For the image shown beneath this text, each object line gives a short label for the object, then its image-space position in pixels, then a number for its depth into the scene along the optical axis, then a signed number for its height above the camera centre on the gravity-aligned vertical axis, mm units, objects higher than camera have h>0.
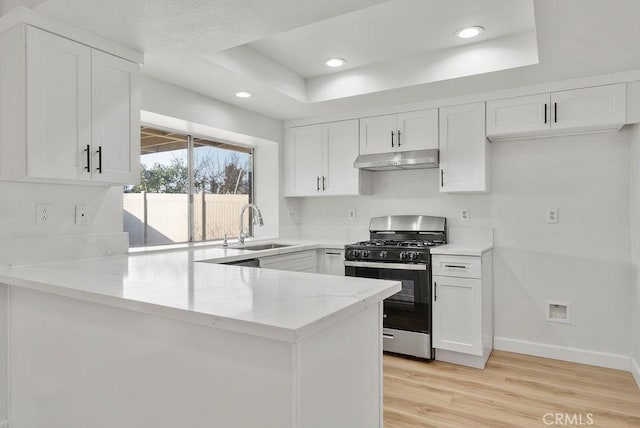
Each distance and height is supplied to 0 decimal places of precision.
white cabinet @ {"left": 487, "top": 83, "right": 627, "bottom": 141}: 2859 +768
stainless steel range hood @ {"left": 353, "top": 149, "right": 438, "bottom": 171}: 3473 +487
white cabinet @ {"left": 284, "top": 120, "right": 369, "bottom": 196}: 3953 +567
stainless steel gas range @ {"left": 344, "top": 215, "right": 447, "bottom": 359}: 3232 -550
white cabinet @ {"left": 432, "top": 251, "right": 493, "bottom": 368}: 3064 -765
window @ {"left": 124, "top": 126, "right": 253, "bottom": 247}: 3262 +226
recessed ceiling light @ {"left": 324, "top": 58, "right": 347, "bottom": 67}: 3217 +1259
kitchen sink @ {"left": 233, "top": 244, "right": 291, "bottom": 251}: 3643 -308
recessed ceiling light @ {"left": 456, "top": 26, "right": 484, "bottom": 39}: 2691 +1257
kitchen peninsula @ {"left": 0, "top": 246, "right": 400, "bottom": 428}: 1075 -443
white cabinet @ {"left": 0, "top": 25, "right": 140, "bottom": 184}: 1896 +553
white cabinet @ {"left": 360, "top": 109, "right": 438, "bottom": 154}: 3555 +768
